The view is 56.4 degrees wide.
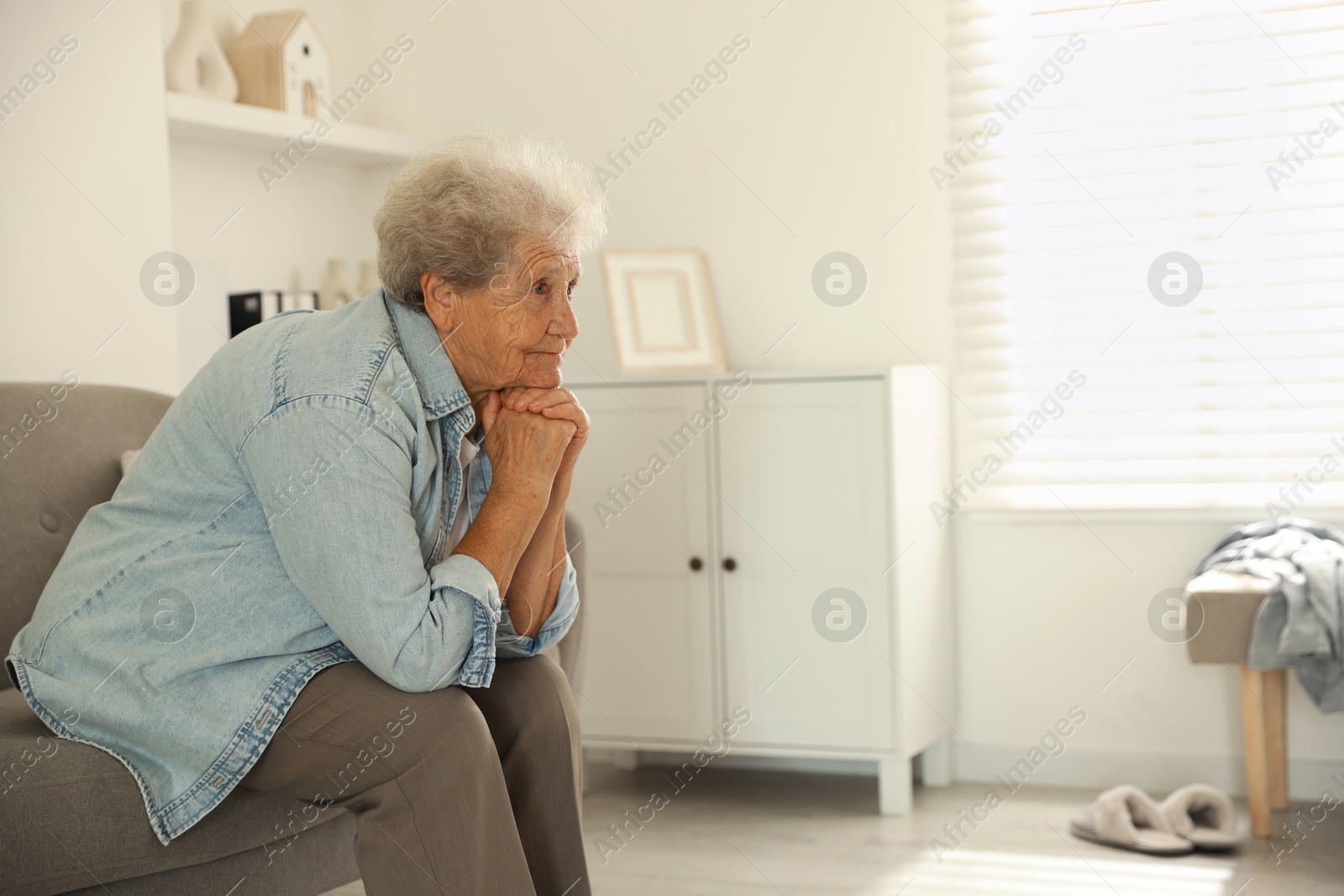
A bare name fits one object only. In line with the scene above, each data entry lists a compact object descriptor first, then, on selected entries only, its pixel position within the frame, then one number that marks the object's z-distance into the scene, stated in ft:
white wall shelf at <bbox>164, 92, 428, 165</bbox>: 8.95
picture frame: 10.12
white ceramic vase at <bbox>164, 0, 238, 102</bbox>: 9.21
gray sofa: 4.52
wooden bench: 8.39
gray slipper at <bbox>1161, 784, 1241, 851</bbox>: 8.23
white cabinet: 9.16
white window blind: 9.20
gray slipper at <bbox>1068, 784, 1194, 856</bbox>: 8.26
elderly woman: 4.37
